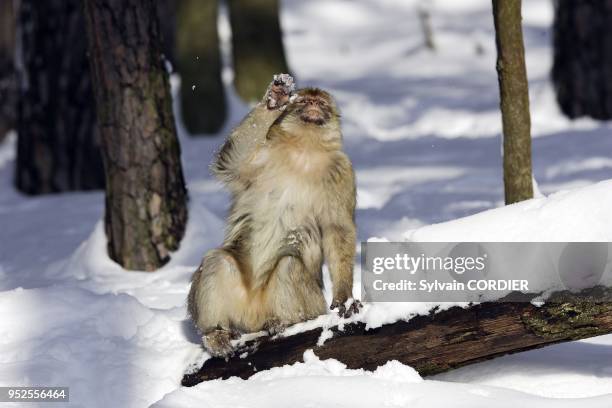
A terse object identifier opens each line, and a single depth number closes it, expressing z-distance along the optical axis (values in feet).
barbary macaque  33.47
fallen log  28.55
